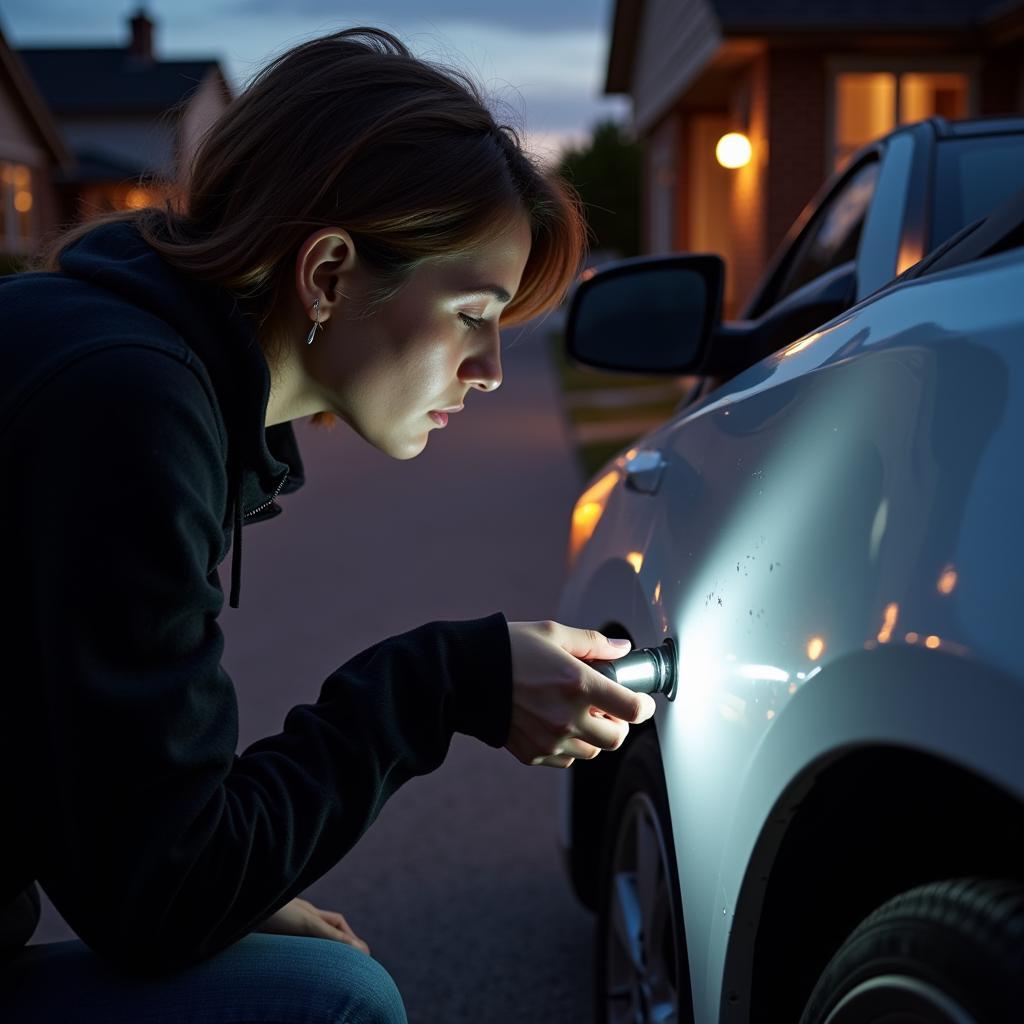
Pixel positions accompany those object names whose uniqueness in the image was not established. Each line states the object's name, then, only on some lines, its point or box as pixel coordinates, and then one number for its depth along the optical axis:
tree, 45.81
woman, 1.39
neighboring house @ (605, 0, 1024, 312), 12.87
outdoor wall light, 14.14
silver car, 1.11
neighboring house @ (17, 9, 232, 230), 42.66
